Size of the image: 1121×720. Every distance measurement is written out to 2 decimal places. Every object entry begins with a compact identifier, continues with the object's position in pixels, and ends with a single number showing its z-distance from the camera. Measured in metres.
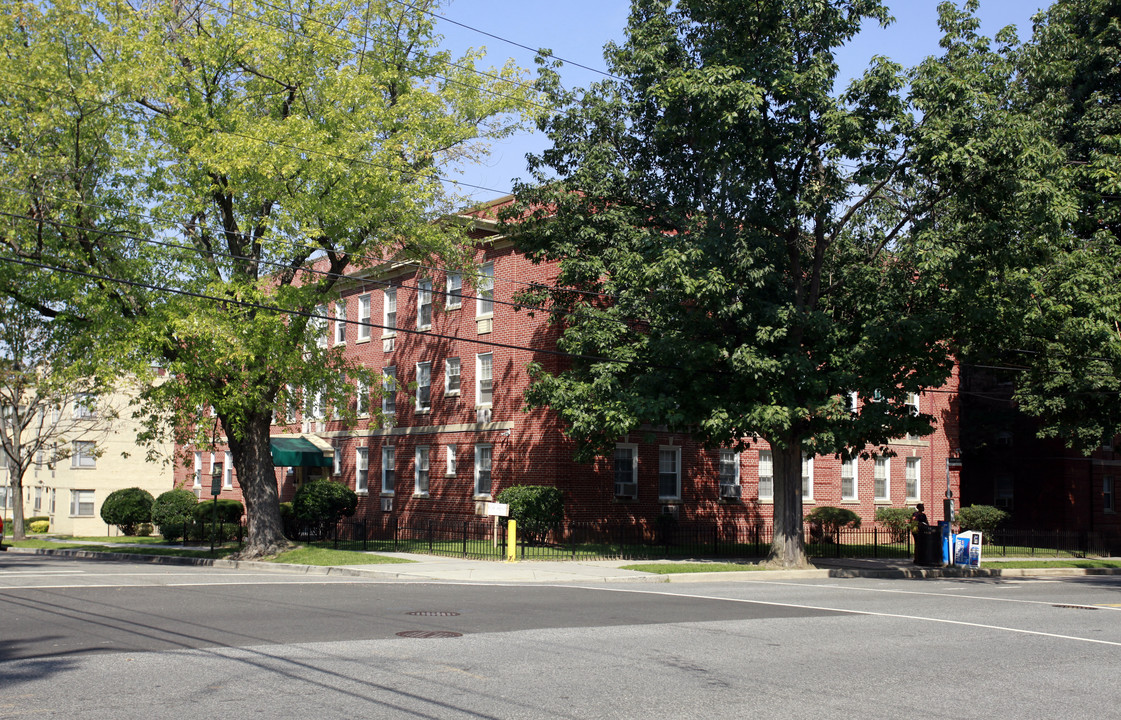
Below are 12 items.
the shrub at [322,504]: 34.69
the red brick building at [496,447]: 32.59
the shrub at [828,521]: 37.62
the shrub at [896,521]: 39.19
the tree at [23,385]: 36.34
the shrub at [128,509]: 44.66
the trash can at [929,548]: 28.17
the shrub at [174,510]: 37.69
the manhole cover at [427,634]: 11.66
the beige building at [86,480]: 58.16
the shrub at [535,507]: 29.98
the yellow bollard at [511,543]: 25.91
